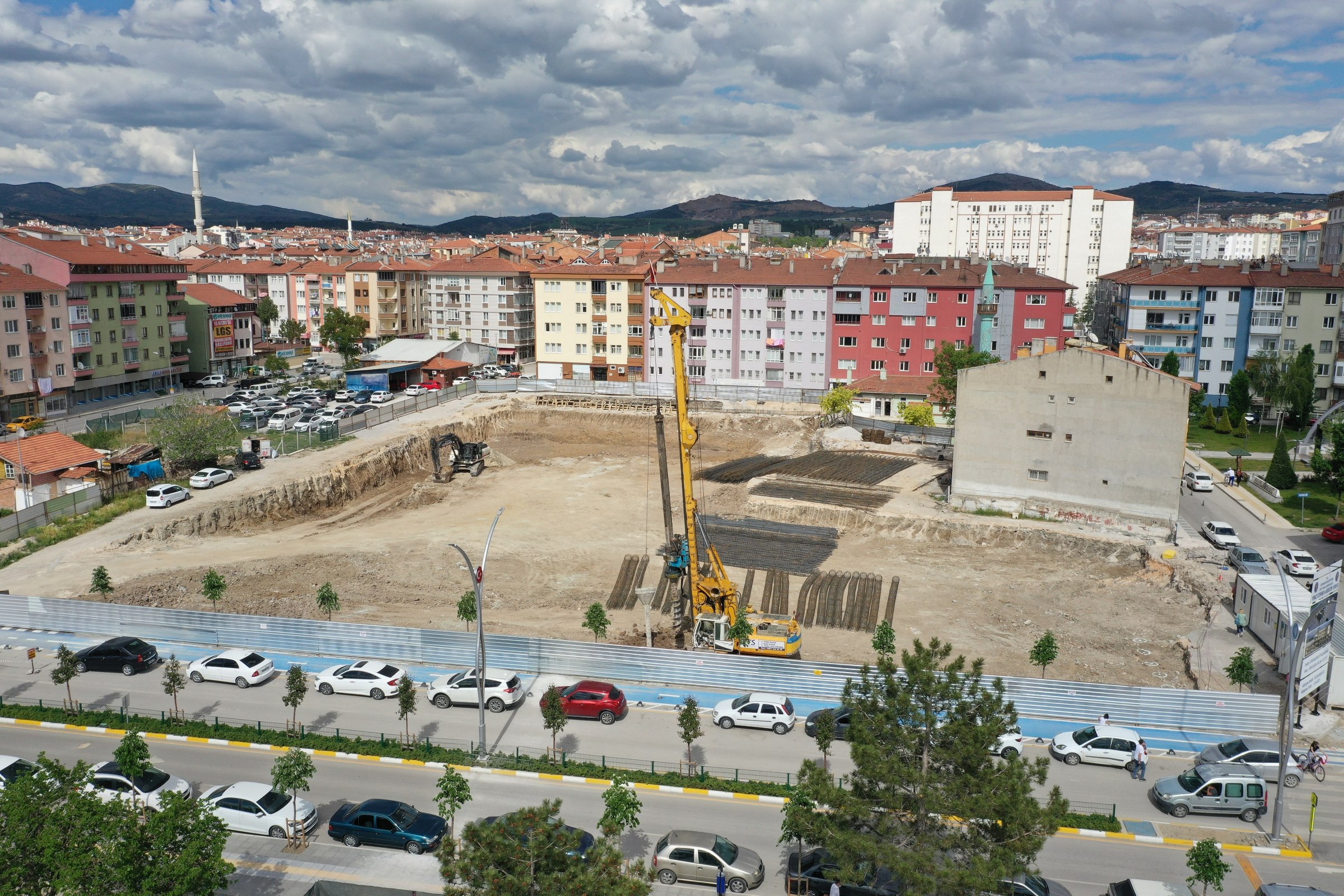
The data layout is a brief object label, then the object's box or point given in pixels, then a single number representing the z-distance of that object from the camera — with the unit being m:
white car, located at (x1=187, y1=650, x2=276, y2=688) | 29.81
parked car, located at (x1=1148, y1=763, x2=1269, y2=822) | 22.67
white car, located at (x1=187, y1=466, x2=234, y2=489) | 51.94
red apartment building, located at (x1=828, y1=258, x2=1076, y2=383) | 76.19
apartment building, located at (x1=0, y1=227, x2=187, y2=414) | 71.06
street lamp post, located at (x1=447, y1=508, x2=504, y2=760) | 23.75
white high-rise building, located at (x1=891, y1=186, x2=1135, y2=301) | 157.38
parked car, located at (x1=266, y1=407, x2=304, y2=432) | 66.44
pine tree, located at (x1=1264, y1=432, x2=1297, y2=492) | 54.47
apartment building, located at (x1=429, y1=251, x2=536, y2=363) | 102.50
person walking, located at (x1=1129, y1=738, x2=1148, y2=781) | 24.56
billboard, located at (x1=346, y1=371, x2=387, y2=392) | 84.06
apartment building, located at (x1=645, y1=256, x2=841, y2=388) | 81.81
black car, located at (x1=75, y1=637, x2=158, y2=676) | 30.39
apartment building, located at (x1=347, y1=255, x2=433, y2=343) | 111.00
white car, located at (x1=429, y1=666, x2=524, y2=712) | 28.08
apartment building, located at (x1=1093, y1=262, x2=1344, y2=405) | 72.56
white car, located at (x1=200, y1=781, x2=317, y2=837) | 21.38
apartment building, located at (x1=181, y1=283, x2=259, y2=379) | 88.19
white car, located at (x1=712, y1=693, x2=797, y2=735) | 27.02
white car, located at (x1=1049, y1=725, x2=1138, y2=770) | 25.16
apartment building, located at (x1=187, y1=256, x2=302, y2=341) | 121.62
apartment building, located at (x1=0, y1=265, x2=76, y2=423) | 64.06
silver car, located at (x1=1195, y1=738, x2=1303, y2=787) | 24.19
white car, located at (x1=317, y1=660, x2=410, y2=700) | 29.05
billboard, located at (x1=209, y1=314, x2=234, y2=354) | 89.44
